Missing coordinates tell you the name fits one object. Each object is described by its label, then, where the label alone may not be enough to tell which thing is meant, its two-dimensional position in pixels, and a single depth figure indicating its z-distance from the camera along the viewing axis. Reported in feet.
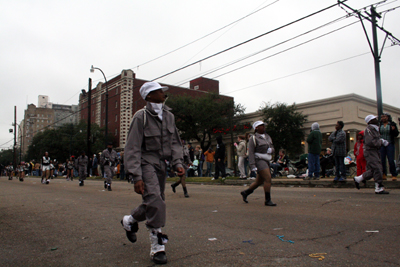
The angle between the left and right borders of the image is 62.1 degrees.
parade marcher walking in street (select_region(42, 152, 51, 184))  63.31
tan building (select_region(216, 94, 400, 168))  89.92
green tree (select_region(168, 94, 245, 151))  119.85
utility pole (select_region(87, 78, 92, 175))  101.09
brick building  174.40
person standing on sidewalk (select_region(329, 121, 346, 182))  33.55
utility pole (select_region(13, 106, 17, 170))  196.30
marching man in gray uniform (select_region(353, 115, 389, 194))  26.07
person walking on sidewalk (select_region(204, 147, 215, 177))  59.07
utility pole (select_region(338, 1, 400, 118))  46.68
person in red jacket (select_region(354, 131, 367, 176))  35.37
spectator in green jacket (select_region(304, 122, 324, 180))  37.86
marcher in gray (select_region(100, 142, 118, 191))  42.98
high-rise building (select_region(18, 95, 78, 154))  437.58
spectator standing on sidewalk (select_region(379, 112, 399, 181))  32.87
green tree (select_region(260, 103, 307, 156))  98.02
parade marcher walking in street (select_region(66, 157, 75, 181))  86.41
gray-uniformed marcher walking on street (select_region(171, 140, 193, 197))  30.43
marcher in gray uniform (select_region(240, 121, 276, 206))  23.03
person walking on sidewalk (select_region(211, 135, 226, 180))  47.88
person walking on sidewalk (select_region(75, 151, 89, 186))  55.84
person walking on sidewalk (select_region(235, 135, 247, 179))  49.85
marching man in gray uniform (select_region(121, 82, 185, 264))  10.81
